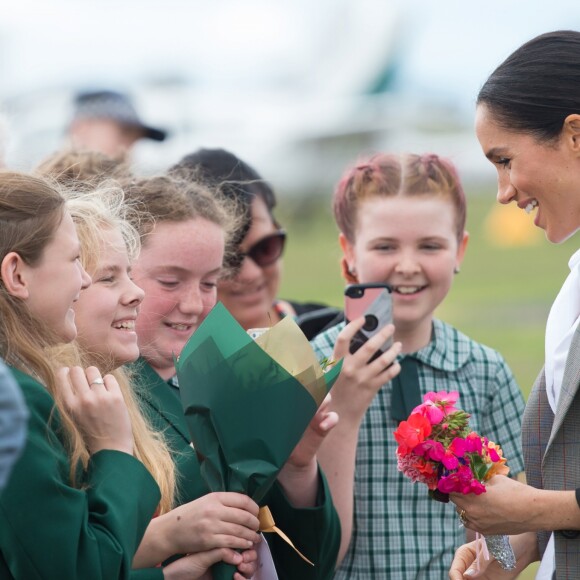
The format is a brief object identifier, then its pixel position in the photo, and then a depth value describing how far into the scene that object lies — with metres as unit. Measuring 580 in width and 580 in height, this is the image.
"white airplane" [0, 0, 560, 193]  46.59
